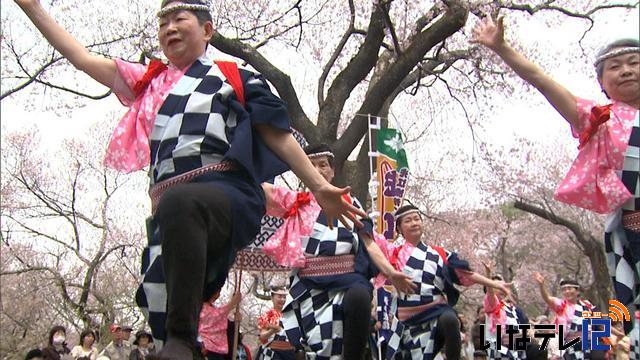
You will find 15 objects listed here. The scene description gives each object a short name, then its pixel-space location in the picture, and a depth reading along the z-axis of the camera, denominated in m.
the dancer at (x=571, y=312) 8.98
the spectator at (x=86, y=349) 9.80
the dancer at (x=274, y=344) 7.76
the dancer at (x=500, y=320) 8.72
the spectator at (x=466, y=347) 12.21
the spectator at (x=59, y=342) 9.41
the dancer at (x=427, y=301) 6.40
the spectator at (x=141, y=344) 9.11
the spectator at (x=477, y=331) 9.61
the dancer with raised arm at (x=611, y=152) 3.36
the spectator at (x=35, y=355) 8.38
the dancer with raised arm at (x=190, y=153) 2.51
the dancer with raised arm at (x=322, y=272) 5.19
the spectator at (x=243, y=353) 8.28
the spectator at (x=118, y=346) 9.95
